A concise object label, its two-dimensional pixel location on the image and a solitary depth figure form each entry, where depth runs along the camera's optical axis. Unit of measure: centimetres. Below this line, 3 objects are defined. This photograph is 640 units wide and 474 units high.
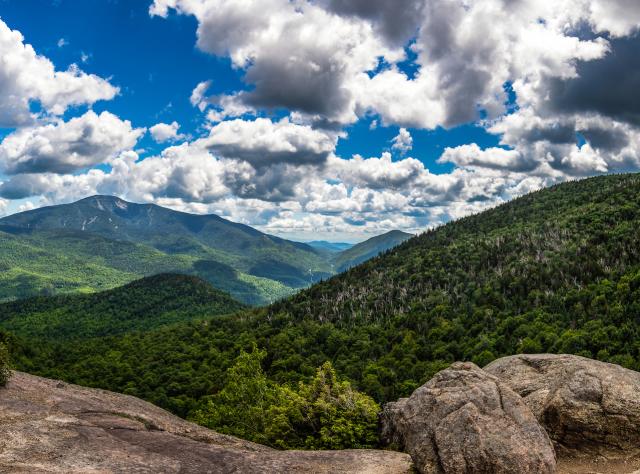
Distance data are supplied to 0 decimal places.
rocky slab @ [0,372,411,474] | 1752
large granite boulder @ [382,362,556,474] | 1825
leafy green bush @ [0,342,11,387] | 2680
